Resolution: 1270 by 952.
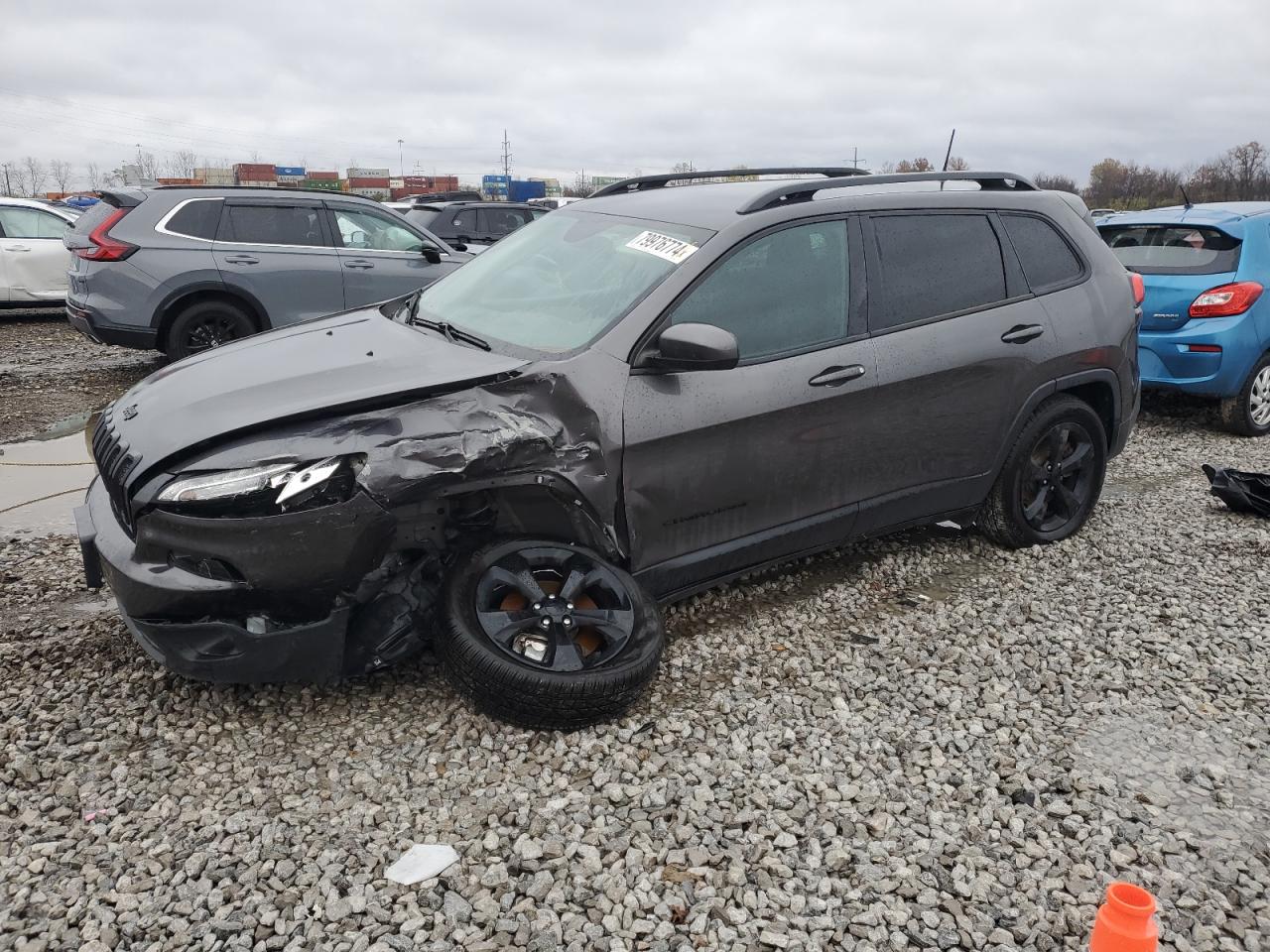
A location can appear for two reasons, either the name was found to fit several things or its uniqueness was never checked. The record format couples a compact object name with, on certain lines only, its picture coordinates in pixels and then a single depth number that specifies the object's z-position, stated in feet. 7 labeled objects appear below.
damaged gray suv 9.44
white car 38.55
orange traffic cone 6.34
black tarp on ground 17.84
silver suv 25.81
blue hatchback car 23.34
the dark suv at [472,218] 49.67
